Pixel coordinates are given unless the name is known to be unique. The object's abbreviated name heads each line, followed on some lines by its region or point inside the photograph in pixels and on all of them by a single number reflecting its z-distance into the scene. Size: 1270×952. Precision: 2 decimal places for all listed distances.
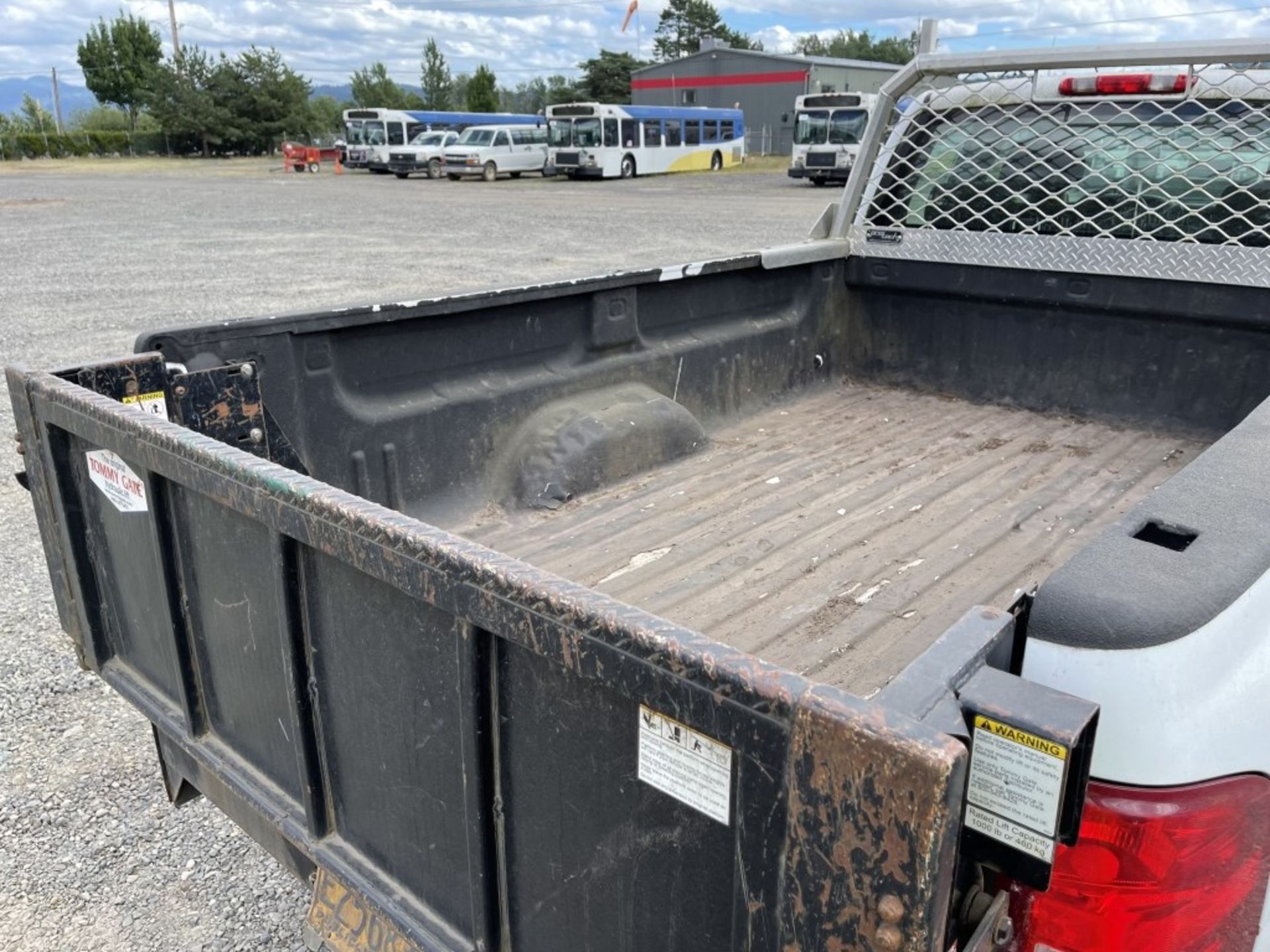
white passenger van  35.94
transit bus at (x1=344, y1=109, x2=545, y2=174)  40.59
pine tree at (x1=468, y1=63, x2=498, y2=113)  79.50
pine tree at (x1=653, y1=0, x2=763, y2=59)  89.00
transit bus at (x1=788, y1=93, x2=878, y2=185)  29.83
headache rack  3.65
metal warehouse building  55.25
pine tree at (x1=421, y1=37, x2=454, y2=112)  88.62
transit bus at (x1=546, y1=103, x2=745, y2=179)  35.03
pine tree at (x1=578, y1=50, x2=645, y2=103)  75.81
